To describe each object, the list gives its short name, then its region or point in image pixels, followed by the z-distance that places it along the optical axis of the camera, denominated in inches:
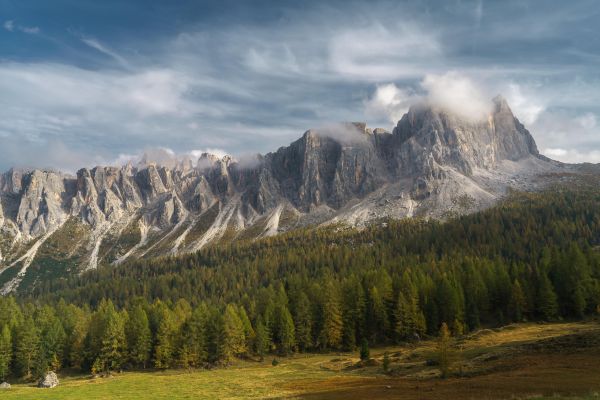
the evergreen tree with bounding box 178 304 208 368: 3735.2
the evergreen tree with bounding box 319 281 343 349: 4069.9
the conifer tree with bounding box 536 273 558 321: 3722.9
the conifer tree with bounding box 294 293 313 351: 4168.3
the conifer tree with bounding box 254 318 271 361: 3951.8
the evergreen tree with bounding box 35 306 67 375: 3737.7
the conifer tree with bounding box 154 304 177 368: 3720.5
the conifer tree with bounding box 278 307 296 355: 4047.7
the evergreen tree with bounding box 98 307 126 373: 3742.6
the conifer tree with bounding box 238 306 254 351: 4089.6
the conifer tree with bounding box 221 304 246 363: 3855.8
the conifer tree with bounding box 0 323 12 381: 3622.0
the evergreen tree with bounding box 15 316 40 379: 3740.2
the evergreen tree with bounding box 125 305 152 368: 3821.4
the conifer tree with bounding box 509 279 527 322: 3853.3
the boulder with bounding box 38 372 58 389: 2915.4
